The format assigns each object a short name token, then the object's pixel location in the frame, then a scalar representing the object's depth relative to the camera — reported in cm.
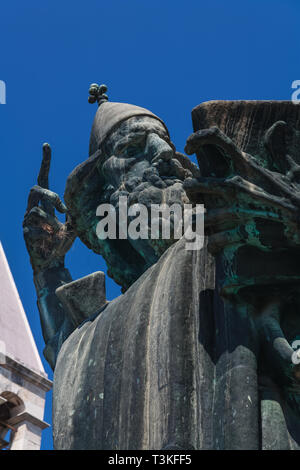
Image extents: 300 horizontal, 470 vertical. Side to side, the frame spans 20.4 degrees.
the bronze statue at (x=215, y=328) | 391
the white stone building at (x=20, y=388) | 3180
